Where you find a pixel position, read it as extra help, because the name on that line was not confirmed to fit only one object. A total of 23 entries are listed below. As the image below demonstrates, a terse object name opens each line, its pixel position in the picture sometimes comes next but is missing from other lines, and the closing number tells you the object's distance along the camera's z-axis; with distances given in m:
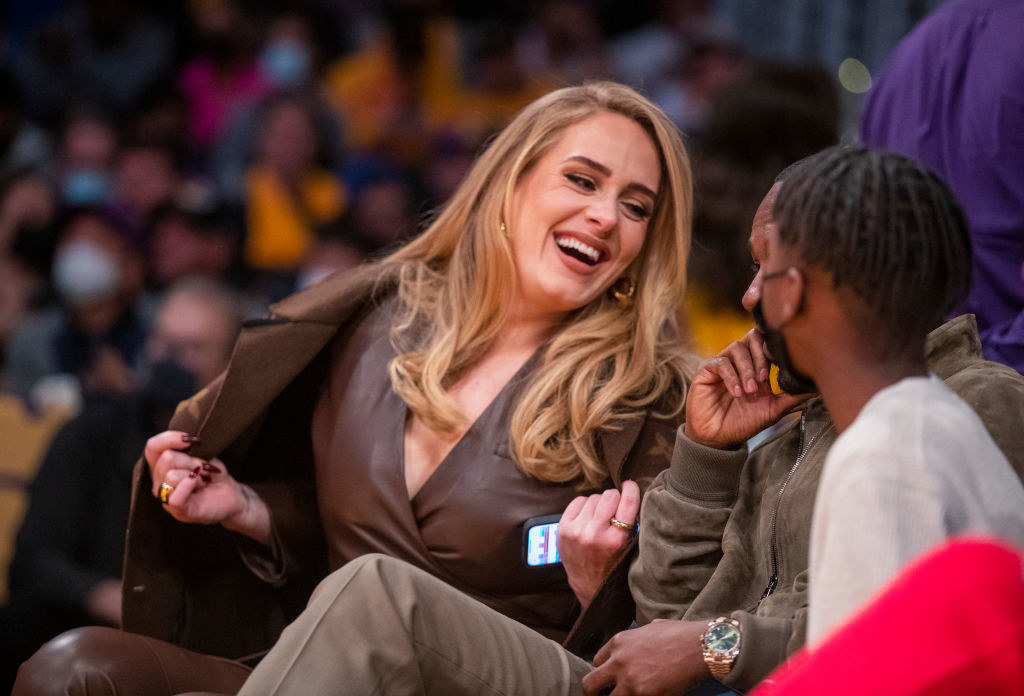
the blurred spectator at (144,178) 11.59
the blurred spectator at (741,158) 7.53
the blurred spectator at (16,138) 12.22
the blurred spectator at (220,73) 12.88
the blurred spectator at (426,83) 12.25
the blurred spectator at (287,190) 10.98
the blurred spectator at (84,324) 9.53
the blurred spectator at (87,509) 6.98
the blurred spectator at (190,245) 10.30
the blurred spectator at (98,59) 13.48
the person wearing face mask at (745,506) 3.69
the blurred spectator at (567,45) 12.52
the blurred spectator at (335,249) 9.94
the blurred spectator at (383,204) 10.18
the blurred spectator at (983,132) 4.96
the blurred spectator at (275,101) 11.48
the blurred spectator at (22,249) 10.45
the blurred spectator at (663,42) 12.68
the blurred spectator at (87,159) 11.95
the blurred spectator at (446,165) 11.36
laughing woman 4.98
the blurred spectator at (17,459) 7.67
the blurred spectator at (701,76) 11.64
